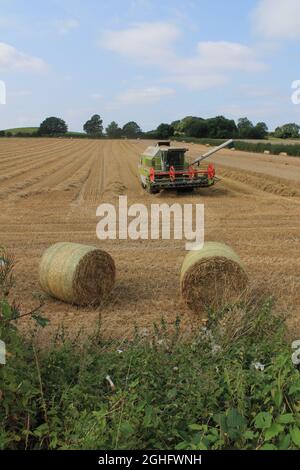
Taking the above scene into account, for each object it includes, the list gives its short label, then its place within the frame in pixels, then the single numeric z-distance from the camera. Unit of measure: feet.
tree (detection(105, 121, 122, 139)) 465.80
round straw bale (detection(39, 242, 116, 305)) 21.95
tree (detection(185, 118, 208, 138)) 329.93
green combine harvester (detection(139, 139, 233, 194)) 58.49
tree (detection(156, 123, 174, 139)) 342.66
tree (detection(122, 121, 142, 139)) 453.49
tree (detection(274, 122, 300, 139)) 273.33
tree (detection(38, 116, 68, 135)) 404.10
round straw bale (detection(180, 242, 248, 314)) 21.08
